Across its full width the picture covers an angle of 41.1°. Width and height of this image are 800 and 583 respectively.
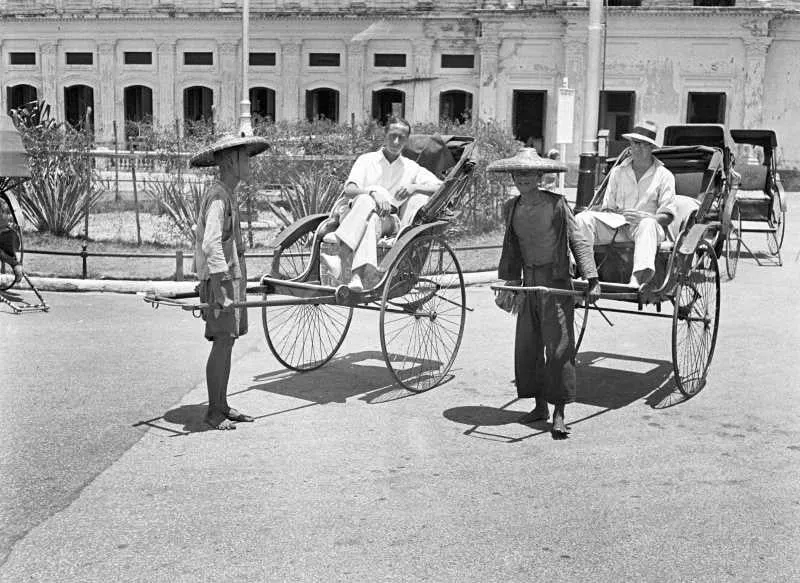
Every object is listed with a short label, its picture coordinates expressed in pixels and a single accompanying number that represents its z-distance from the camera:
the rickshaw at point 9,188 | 10.91
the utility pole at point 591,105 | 16.36
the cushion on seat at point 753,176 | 16.83
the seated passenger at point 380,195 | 7.94
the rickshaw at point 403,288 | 7.77
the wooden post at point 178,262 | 12.52
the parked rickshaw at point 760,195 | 15.10
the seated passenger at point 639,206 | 7.63
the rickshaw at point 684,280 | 7.50
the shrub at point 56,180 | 15.52
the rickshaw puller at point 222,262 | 6.79
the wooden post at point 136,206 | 14.37
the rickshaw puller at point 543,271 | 6.86
